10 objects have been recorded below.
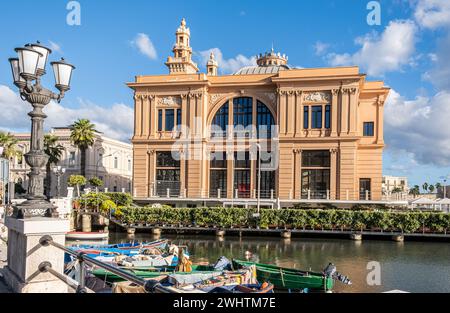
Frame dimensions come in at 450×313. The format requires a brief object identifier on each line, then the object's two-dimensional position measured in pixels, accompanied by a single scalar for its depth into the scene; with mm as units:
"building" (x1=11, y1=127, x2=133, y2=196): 82875
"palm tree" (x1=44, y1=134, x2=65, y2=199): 68000
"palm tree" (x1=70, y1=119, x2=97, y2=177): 62781
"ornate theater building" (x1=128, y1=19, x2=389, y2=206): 53375
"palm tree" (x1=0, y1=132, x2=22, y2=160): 65275
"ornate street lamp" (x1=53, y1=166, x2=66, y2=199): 50156
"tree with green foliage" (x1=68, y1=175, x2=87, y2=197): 58616
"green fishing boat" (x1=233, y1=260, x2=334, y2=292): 22141
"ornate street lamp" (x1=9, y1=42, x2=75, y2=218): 9016
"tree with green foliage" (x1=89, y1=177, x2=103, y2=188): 64062
